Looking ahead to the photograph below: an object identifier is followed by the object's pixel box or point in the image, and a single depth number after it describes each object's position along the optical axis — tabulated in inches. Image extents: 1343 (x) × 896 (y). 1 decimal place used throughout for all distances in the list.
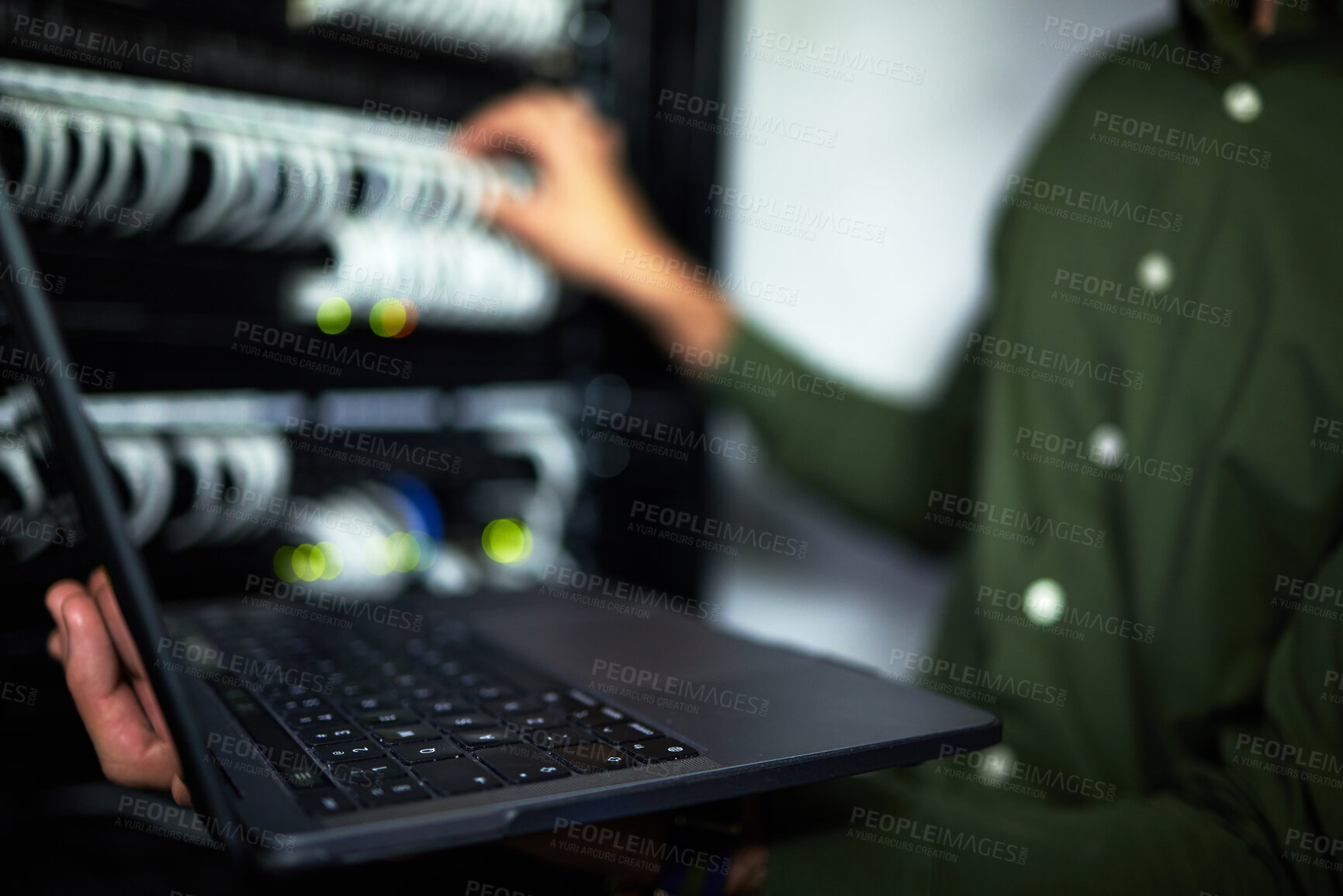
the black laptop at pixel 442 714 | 14.6
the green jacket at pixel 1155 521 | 23.4
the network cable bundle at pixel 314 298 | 27.0
